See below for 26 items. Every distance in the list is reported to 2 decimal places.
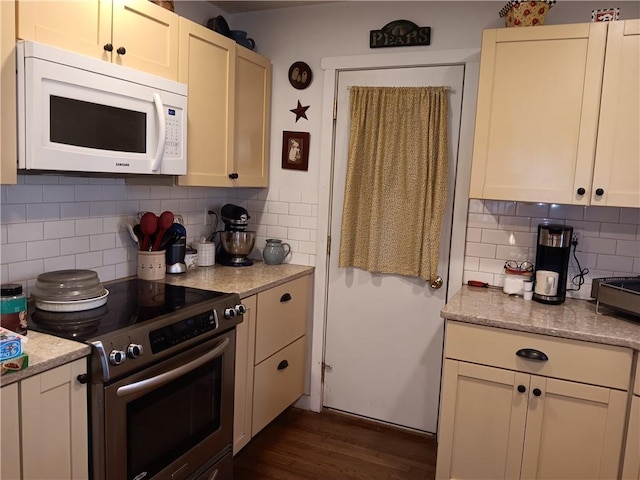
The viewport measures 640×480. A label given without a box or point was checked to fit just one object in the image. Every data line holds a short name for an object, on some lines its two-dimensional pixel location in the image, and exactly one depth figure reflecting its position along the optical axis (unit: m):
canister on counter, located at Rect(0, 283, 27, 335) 1.62
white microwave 1.66
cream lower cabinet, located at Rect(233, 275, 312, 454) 2.53
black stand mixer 3.05
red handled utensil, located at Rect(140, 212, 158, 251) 2.49
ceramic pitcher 3.13
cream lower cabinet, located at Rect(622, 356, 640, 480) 1.98
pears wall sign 2.80
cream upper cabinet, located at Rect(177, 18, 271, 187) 2.46
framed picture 3.14
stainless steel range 1.68
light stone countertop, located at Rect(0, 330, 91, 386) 1.42
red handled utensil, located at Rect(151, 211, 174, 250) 2.53
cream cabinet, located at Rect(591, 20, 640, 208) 2.17
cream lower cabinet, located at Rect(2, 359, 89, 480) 1.42
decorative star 3.12
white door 2.89
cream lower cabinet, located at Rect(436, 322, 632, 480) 2.04
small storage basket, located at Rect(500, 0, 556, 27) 2.32
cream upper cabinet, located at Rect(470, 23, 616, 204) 2.24
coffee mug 2.41
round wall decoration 3.09
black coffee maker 2.41
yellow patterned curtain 2.80
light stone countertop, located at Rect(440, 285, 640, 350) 2.03
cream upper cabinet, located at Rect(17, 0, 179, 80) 1.71
